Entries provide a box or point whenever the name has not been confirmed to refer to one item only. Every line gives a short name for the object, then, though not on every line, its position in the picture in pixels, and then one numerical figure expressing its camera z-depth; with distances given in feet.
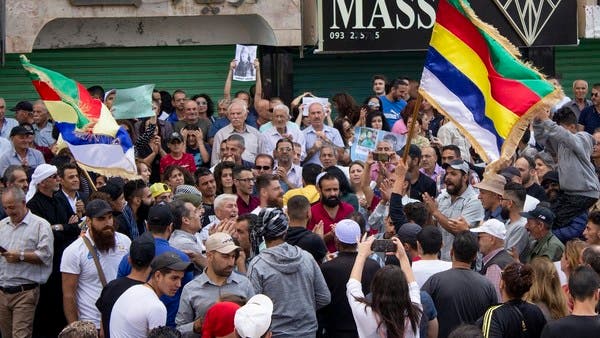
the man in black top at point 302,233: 34.58
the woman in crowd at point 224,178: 45.01
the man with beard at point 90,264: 35.96
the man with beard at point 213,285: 30.68
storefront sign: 61.87
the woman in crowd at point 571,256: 33.47
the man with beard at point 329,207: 40.75
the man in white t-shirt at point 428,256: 32.63
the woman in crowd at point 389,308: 28.50
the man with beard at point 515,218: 38.83
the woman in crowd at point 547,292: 30.99
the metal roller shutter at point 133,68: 61.62
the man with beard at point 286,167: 47.88
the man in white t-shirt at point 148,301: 29.17
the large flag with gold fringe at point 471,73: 36.70
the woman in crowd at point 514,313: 29.27
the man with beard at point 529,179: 45.19
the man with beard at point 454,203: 40.60
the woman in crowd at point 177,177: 45.21
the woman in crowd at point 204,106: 56.75
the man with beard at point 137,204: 40.65
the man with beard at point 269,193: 41.11
